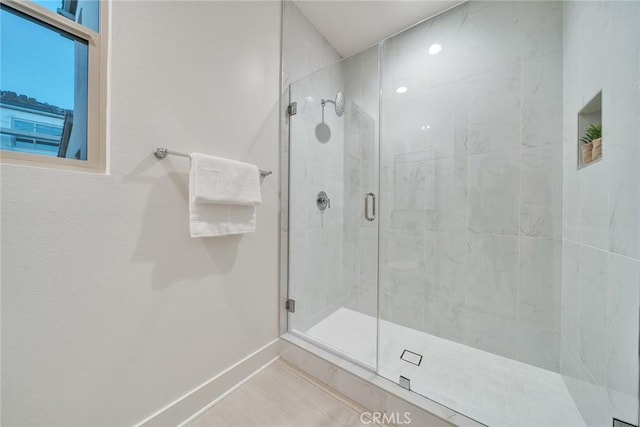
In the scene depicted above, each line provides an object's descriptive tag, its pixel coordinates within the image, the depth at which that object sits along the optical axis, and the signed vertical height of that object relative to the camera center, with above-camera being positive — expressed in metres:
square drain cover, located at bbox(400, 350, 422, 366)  1.53 -0.98
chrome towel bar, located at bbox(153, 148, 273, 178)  1.05 +0.27
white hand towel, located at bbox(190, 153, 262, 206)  1.11 +0.16
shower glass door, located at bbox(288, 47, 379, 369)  1.83 +0.11
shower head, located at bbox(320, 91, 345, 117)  1.96 +0.93
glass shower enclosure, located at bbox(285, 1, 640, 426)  0.97 +0.01
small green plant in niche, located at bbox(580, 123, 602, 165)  1.07 +0.35
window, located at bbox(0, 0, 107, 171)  0.77 +0.45
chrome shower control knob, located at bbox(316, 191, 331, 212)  1.97 +0.10
